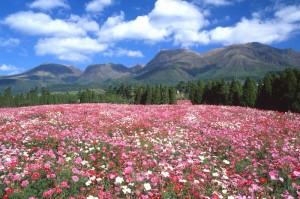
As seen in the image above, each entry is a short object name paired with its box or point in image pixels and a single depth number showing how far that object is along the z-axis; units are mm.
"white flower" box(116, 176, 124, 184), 6377
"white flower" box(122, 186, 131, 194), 5836
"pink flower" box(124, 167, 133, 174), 6892
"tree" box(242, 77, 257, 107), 47469
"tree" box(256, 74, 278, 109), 40806
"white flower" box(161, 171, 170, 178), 6857
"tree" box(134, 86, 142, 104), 81950
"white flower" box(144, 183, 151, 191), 6023
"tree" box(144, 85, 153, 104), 75188
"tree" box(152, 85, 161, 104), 73750
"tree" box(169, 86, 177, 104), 75900
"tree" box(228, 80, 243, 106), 52594
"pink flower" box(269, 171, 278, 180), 6911
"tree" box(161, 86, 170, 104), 74750
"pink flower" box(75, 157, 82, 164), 7657
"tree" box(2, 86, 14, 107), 107869
